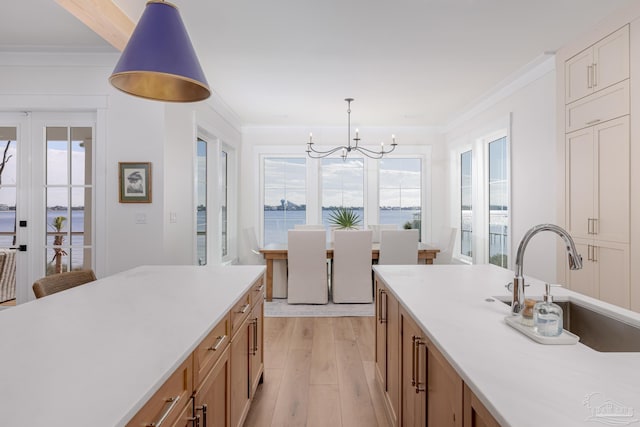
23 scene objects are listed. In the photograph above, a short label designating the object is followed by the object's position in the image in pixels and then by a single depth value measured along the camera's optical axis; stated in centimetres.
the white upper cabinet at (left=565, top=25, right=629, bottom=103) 261
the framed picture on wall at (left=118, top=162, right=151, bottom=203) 343
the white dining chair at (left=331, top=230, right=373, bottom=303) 450
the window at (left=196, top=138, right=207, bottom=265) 482
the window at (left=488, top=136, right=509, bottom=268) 461
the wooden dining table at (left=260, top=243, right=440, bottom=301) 473
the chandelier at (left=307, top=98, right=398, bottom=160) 618
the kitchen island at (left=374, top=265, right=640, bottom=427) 71
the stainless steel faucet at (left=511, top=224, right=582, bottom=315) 117
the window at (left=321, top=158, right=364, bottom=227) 660
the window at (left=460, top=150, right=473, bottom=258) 566
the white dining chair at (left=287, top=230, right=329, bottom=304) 447
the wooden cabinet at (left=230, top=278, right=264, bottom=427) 169
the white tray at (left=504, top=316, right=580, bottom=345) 105
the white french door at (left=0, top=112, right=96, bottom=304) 348
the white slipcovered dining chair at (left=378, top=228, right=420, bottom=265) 451
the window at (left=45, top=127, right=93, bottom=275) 351
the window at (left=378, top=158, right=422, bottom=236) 664
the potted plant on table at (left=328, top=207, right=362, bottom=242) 561
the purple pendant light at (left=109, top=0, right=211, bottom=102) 137
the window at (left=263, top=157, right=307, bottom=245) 658
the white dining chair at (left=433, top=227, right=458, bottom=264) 529
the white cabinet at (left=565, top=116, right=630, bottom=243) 261
